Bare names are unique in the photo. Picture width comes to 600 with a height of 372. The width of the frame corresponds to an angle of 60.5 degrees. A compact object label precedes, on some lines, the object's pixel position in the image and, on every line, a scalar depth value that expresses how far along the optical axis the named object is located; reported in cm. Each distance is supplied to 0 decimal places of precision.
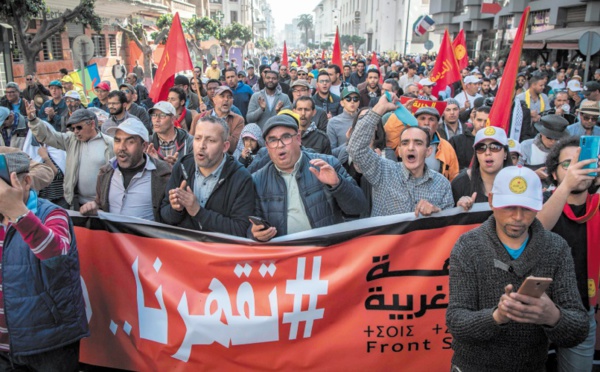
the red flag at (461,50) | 1346
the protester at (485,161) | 379
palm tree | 16350
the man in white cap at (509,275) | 226
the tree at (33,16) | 1199
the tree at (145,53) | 2184
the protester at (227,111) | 668
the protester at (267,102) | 805
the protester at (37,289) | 259
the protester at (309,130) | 584
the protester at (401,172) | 360
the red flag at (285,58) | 1672
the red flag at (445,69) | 898
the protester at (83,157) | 463
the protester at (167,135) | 544
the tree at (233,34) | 4730
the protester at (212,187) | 342
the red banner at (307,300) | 329
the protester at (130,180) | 393
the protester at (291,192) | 349
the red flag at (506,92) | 461
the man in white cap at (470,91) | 924
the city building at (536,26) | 2005
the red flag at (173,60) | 720
